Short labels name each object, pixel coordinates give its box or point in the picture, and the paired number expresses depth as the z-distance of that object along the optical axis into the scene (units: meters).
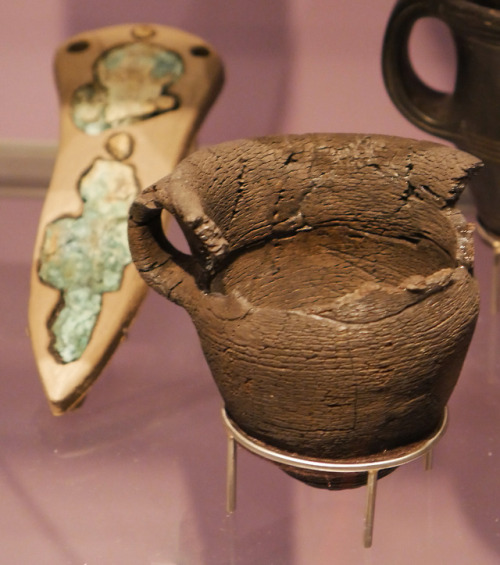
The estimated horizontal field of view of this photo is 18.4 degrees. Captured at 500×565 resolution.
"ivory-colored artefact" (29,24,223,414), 0.49
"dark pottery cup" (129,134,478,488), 0.39
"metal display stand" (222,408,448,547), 0.41
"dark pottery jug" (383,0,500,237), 0.49
